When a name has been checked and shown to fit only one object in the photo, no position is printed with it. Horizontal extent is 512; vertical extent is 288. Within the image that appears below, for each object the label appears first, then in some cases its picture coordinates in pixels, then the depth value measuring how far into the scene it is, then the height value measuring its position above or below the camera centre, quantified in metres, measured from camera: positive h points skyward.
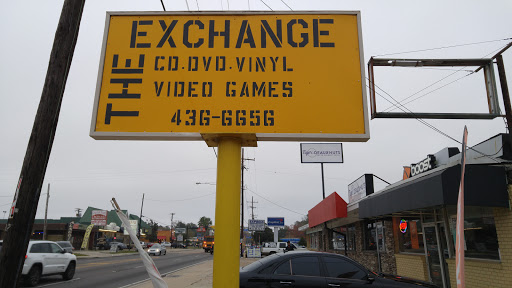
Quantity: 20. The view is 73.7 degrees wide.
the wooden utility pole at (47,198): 42.86 +3.85
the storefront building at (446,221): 7.54 +0.24
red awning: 16.23 +0.98
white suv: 13.24 -1.42
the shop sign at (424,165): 14.49 +2.76
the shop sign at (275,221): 40.69 +0.80
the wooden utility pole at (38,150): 3.58 +0.85
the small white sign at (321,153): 28.56 +6.18
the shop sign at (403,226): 13.67 +0.09
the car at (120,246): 56.32 -3.05
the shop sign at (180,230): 108.56 -0.79
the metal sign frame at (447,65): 7.63 +3.33
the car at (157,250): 40.66 -2.65
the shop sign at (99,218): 51.72 +1.35
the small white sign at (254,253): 32.25 -2.31
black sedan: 6.70 -0.89
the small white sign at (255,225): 39.00 +0.31
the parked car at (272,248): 34.33 -2.00
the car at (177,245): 90.24 -4.52
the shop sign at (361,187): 17.72 +2.23
